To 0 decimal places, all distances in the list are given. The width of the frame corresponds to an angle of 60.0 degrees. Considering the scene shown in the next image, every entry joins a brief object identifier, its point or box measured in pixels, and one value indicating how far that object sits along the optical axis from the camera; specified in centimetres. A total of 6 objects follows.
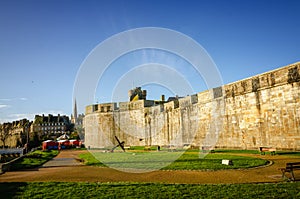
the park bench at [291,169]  801
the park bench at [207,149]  2228
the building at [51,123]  9056
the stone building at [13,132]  6831
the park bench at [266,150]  1593
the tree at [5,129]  8194
